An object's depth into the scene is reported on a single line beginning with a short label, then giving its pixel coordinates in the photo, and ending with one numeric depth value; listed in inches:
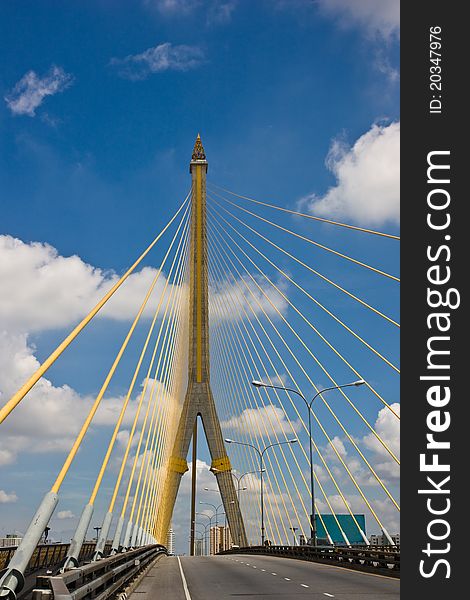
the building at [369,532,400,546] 2226.3
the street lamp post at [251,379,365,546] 1521.9
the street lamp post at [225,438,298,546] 2635.3
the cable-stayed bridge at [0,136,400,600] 444.1
